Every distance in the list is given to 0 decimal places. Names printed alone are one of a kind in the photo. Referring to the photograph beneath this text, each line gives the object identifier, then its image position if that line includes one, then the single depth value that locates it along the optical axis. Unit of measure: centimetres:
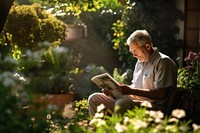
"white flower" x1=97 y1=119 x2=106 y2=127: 343
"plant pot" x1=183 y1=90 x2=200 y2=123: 555
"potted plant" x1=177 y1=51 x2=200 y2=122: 557
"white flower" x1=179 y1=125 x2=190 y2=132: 315
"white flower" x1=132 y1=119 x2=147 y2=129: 320
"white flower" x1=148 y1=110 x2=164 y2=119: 331
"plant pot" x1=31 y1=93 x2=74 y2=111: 817
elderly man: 506
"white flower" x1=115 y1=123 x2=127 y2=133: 320
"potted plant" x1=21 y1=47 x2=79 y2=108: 772
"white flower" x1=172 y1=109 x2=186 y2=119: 323
